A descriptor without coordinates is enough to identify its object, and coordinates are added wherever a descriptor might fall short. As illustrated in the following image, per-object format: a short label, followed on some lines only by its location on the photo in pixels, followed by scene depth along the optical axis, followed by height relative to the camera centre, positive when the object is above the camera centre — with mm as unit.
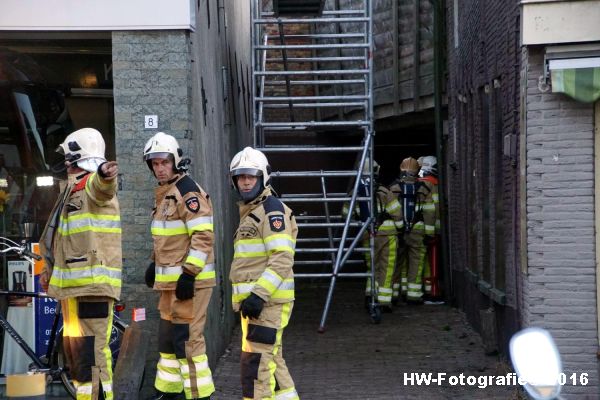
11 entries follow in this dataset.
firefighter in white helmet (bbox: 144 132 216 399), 13842 -868
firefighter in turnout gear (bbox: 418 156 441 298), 27925 -1717
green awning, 14445 +366
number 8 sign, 15602 +124
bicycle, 14864 -1520
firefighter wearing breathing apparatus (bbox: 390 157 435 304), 26562 -1196
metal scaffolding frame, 22672 +142
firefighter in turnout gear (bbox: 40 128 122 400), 12862 -791
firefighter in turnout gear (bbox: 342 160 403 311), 25653 -1311
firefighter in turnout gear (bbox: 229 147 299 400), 12585 -874
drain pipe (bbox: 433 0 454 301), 27541 +510
